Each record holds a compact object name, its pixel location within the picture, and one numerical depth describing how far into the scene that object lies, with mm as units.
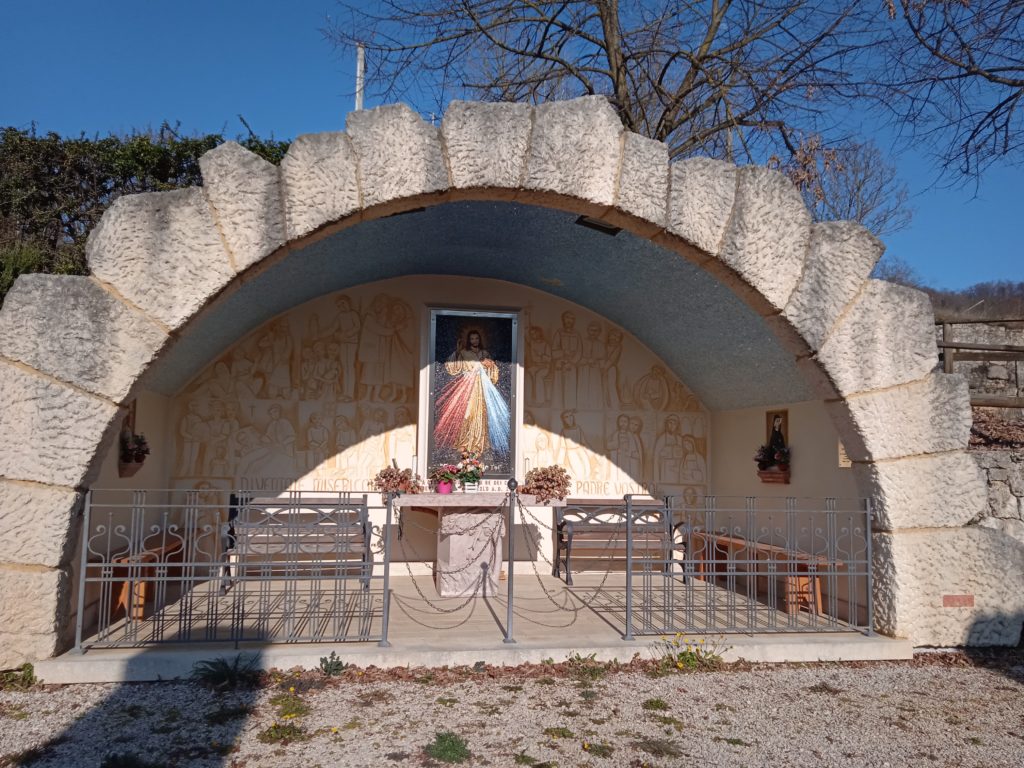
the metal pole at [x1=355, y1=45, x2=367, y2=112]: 9062
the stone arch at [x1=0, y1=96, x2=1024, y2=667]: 4695
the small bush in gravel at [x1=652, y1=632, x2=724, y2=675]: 5312
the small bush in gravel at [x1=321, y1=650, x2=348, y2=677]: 4891
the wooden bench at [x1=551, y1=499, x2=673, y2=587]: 8156
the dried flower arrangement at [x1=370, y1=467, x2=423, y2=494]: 8047
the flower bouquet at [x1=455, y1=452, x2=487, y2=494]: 8023
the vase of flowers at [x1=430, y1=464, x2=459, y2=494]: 7766
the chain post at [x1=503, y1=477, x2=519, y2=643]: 5328
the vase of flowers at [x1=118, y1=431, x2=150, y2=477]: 6590
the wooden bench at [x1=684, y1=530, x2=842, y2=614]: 5879
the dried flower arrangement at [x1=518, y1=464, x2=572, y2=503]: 8438
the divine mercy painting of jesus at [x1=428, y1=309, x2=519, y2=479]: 8500
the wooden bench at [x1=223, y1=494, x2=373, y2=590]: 5203
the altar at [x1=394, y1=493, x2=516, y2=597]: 7215
